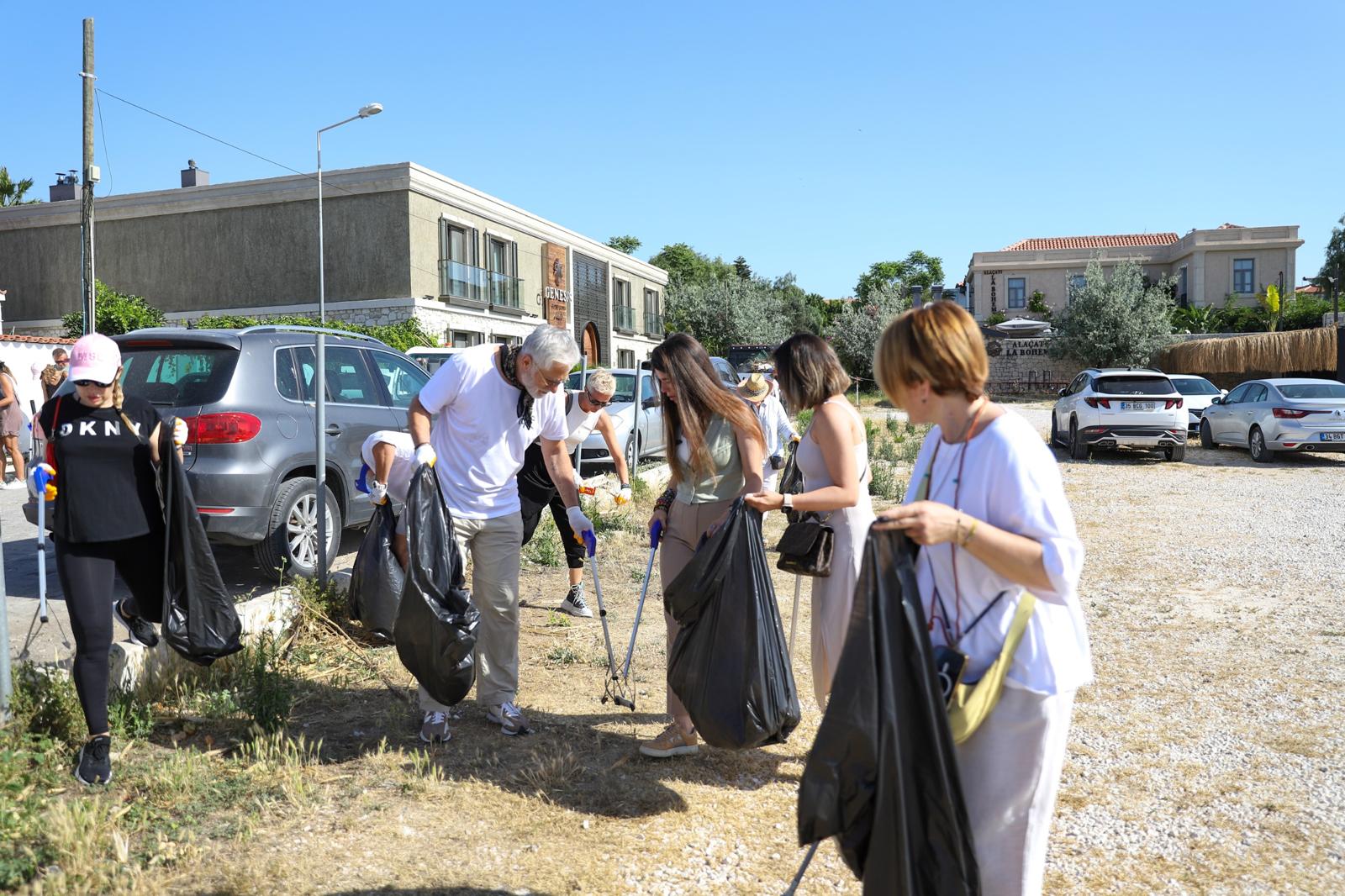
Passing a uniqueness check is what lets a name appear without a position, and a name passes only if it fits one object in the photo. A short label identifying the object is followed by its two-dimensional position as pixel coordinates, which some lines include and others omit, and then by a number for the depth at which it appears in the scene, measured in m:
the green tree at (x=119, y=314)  23.61
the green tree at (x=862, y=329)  42.85
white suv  15.85
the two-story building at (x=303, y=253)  27.67
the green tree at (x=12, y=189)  37.06
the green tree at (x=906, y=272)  81.31
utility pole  17.34
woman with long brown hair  3.85
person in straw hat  7.17
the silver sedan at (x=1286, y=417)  15.19
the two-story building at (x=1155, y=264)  53.81
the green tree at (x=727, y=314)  45.16
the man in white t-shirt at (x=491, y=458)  4.14
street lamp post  5.66
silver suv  6.20
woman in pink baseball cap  3.58
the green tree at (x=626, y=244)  74.38
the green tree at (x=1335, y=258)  57.53
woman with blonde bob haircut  1.98
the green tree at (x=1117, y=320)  39.75
